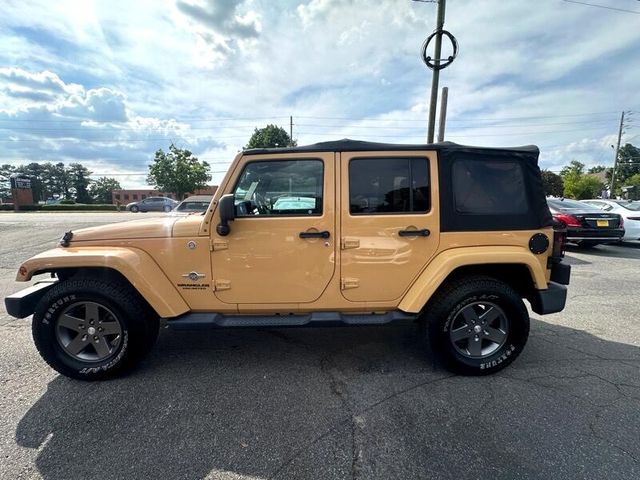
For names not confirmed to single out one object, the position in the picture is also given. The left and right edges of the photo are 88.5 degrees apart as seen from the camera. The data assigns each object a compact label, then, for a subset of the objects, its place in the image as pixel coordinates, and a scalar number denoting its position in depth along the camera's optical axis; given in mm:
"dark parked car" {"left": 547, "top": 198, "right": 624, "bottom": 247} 8297
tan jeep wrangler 2795
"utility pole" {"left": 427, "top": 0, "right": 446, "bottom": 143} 8828
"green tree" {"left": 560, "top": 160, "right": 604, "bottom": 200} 46344
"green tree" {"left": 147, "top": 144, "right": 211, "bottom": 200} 44688
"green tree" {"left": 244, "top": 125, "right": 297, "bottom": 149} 38594
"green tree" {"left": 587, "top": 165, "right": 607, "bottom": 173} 85100
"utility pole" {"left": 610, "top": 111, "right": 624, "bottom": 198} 35500
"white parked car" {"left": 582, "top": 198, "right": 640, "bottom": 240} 9297
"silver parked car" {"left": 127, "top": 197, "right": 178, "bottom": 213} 29583
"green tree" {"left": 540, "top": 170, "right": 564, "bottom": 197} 52453
